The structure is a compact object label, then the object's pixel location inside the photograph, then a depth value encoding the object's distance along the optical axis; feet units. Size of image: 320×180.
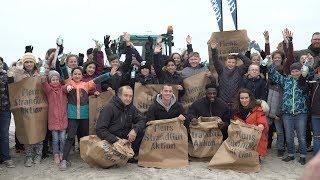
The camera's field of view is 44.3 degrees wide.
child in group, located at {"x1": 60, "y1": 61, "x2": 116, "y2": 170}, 21.31
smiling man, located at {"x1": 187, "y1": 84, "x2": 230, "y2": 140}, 22.18
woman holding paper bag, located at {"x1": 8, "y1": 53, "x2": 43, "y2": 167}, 21.27
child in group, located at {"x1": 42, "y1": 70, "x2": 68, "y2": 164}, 21.07
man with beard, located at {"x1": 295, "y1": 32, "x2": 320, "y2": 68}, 23.59
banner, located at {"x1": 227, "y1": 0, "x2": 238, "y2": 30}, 28.32
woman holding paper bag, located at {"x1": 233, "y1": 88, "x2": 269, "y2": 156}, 20.98
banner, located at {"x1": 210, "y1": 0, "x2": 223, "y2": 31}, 28.66
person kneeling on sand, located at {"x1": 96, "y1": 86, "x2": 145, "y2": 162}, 19.63
